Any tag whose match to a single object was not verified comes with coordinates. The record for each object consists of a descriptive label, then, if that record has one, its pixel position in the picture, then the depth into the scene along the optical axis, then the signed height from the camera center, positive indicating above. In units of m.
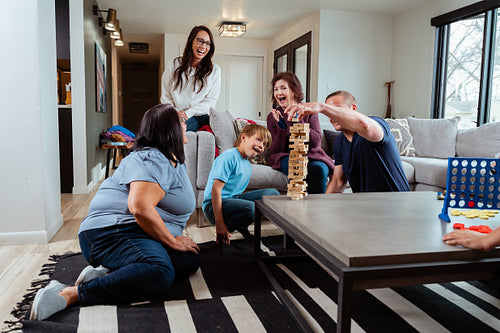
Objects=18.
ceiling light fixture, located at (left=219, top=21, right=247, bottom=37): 6.33 +1.64
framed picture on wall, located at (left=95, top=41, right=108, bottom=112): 5.00 +0.64
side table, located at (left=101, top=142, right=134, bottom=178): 5.01 -0.28
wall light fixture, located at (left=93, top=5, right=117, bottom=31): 4.77 +1.31
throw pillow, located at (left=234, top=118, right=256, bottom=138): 3.14 +0.03
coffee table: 0.90 -0.30
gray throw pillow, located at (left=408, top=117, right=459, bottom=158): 3.64 -0.07
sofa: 2.79 -0.16
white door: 7.71 +0.85
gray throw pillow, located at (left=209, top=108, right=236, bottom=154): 3.03 -0.04
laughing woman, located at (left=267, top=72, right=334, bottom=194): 2.72 -0.08
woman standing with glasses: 2.99 +0.35
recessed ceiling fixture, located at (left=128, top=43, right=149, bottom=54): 8.24 +1.71
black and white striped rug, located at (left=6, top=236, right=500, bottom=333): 1.31 -0.69
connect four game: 1.23 -0.17
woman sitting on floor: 1.43 -0.44
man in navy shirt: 1.70 -0.12
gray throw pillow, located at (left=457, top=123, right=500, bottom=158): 3.29 -0.10
